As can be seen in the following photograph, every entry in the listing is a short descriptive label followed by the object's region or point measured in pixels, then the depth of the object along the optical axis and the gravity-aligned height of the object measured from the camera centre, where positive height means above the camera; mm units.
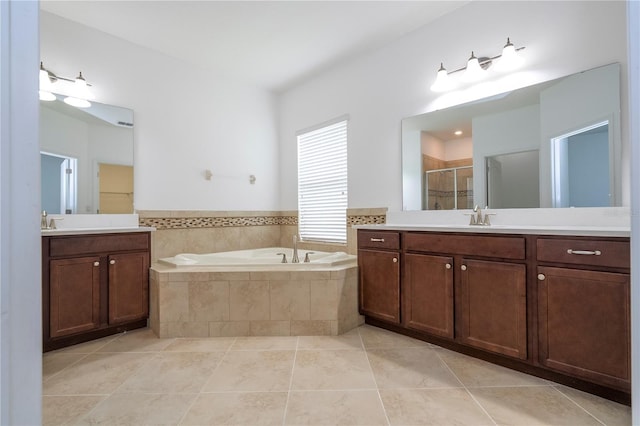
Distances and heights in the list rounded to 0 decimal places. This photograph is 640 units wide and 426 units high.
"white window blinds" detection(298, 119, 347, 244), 3525 +389
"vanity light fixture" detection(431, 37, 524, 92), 2225 +1153
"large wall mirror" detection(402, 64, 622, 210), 1916 +490
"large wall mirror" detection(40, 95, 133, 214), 2523 +522
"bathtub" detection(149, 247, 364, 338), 2488 -720
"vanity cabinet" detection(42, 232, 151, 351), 2189 -545
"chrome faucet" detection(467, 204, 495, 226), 2379 -25
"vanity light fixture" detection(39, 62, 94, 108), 2525 +1109
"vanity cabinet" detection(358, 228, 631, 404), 1544 -534
